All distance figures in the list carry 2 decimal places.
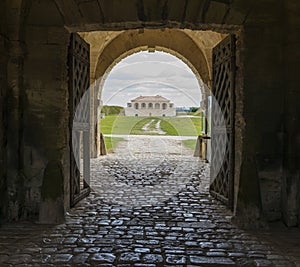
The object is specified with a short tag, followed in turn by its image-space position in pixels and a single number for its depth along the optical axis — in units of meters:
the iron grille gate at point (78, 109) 4.95
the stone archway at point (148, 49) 11.37
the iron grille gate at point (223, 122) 4.94
